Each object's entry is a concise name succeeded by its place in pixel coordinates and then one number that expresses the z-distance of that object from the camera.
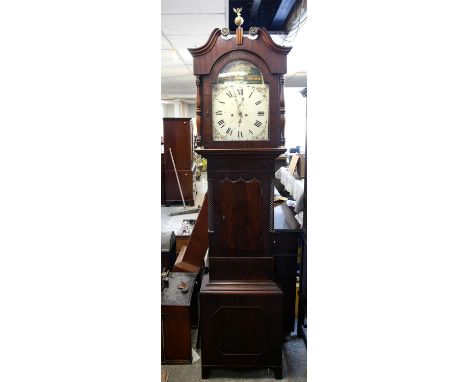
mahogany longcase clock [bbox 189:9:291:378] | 1.67
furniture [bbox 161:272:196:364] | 1.97
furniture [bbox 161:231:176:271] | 2.49
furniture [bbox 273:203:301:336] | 2.17
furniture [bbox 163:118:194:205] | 5.44
